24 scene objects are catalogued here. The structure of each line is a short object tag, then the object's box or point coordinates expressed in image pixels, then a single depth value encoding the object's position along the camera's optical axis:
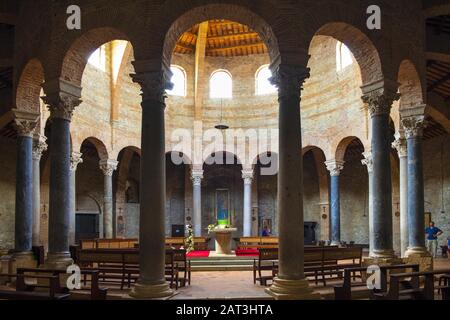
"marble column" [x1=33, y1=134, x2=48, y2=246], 17.39
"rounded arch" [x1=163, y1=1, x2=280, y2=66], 10.52
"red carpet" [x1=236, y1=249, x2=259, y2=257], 18.62
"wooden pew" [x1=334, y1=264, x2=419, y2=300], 9.08
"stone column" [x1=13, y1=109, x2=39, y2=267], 13.66
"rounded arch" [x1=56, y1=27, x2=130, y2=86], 11.23
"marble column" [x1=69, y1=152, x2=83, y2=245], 19.91
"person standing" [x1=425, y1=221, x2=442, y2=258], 19.99
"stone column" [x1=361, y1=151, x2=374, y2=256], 20.17
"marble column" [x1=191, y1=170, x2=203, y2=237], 25.41
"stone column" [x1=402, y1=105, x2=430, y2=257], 13.38
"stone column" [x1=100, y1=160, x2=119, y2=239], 22.95
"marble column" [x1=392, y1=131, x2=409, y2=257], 16.73
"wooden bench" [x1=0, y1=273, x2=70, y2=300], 8.18
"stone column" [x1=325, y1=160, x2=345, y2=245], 22.50
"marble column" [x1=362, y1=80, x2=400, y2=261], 11.38
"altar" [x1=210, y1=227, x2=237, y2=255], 19.11
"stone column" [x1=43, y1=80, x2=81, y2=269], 11.27
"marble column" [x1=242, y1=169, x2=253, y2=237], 25.61
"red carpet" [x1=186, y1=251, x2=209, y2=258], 17.87
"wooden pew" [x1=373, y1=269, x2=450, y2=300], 8.30
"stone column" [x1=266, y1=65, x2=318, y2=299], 9.70
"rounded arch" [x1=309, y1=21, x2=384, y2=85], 11.28
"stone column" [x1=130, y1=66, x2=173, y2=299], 9.75
